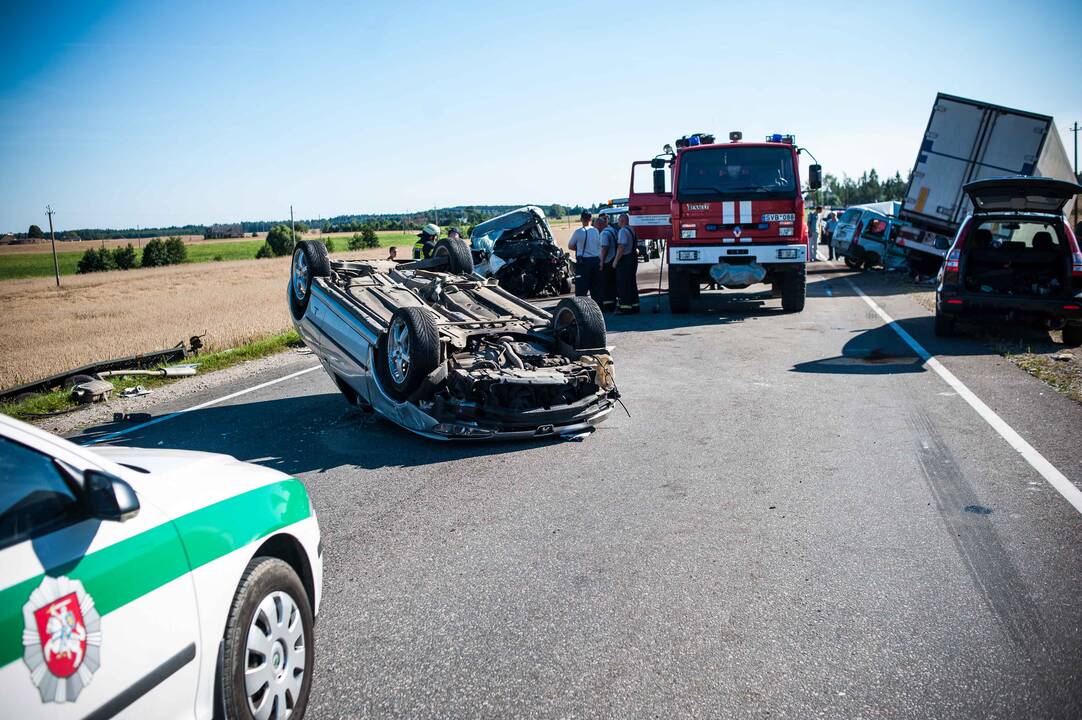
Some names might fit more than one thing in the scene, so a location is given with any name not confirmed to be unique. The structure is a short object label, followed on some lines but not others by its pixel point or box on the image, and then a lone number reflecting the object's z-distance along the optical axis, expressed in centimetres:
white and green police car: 210
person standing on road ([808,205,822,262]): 3161
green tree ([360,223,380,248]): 7494
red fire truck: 1526
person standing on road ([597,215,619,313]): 1662
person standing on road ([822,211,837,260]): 2694
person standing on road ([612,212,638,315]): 1622
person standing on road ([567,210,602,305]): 1659
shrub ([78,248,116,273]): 6812
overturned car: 712
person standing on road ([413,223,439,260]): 1256
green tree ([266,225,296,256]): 7656
